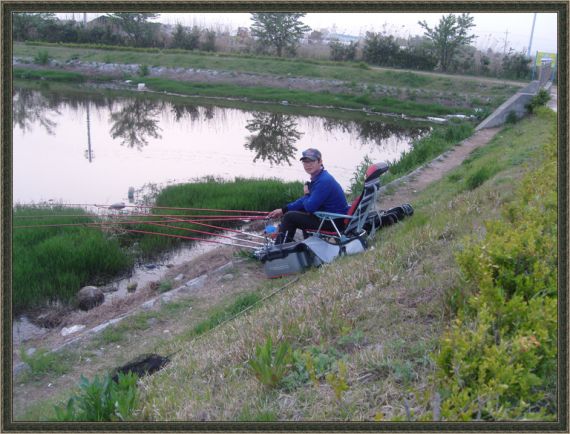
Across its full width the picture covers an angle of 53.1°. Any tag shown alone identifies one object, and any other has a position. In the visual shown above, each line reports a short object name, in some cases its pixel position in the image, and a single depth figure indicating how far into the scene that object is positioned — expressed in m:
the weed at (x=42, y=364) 5.46
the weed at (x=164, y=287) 7.72
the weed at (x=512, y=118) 16.92
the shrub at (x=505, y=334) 2.56
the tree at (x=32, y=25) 36.50
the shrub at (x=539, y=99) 16.16
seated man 6.88
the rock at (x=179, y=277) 8.25
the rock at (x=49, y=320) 7.20
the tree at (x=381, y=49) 35.34
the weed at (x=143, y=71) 34.47
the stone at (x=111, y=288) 8.25
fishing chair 6.82
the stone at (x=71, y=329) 6.79
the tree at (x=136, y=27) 37.30
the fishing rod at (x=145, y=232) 9.20
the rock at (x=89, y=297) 7.67
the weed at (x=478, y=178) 8.53
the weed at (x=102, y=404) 3.16
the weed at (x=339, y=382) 2.87
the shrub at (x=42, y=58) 36.34
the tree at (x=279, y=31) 32.53
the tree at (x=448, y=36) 30.89
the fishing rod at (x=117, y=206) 9.63
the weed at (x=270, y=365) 3.29
